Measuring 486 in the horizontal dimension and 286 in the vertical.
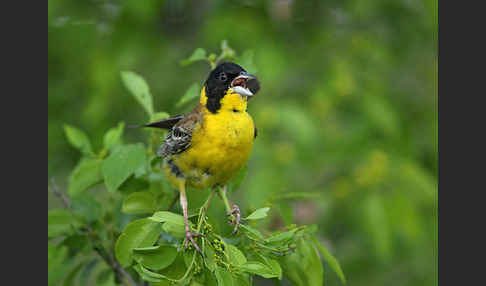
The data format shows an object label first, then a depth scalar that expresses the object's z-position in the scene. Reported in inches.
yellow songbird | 231.0
